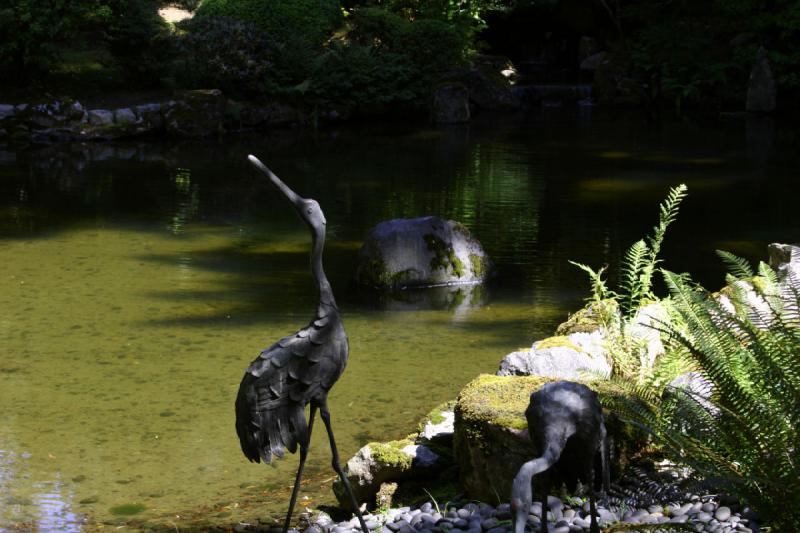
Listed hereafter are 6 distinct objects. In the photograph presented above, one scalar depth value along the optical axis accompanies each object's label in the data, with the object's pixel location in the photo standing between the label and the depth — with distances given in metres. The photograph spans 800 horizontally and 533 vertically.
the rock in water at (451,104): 23.11
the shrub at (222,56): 21.25
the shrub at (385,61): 22.55
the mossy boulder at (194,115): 20.31
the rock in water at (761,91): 23.72
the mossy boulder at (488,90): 25.11
